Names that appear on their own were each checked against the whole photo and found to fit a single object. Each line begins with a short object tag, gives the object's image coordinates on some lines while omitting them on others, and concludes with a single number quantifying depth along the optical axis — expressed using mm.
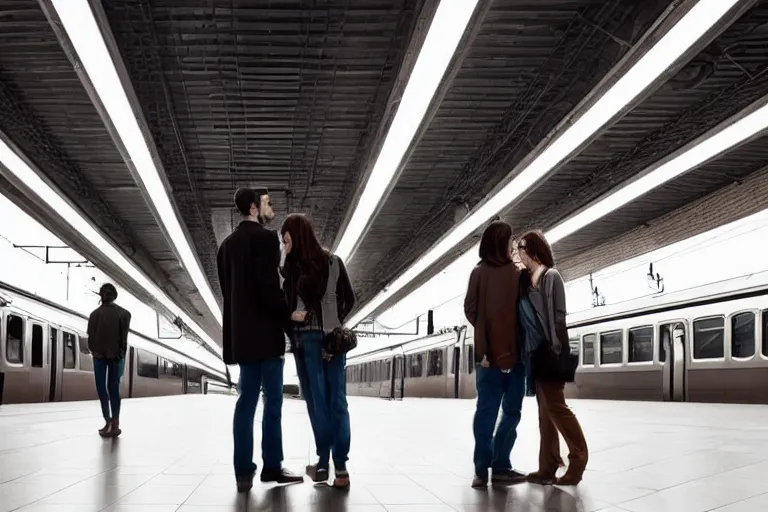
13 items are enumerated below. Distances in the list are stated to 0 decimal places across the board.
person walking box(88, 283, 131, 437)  8328
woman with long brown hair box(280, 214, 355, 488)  4855
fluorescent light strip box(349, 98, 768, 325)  9945
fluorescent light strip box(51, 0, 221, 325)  6678
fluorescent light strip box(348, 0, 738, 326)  7000
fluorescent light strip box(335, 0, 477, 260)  6738
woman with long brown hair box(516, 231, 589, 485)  4758
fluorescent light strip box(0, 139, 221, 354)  11016
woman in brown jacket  4848
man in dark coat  4727
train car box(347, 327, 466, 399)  24644
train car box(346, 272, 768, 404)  14234
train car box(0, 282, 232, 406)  15086
